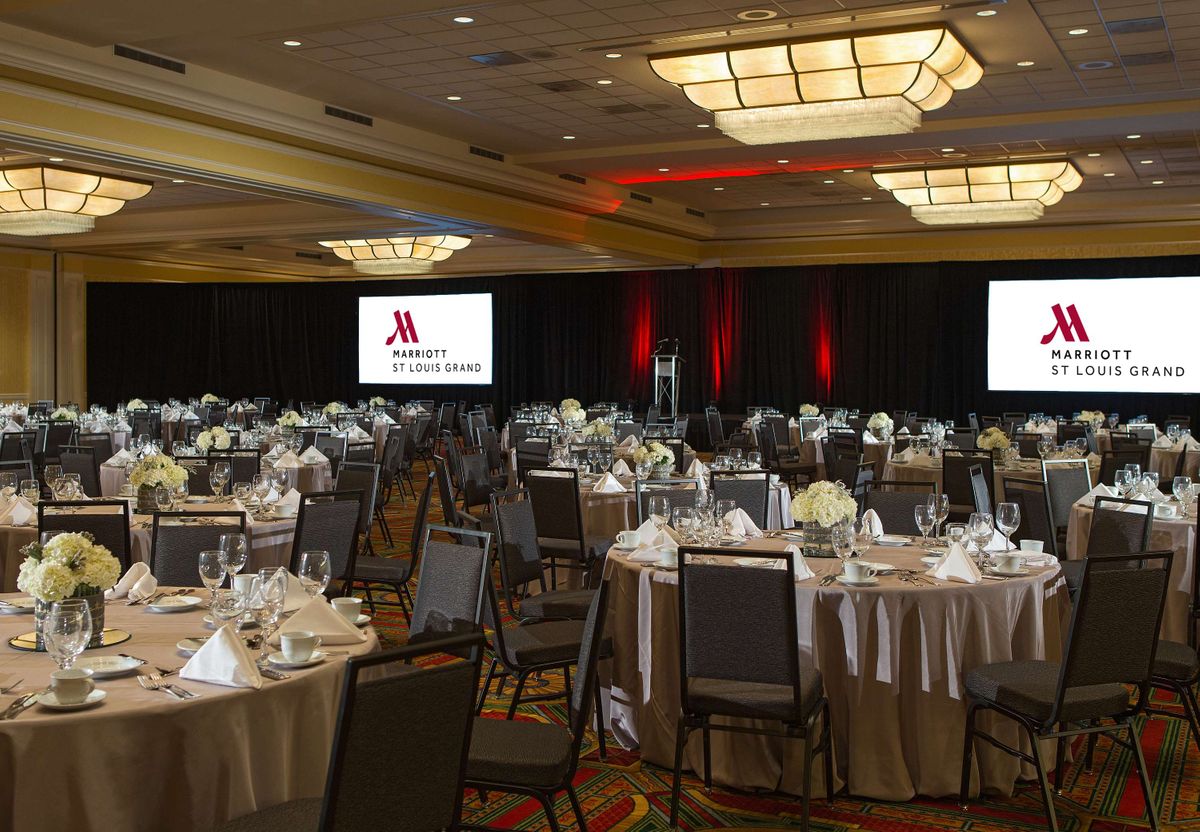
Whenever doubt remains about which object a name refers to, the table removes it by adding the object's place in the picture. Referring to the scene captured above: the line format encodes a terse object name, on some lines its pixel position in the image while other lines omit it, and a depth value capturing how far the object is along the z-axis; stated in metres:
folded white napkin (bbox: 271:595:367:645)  3.28
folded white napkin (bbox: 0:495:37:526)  5.71
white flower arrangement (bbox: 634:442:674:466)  7.83
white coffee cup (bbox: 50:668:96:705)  2.68
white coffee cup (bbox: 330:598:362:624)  3.55
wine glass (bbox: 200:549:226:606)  3.39
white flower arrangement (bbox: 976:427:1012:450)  9.55
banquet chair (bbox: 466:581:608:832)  3.16
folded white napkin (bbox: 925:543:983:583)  4.23
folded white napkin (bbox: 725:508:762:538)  5.11
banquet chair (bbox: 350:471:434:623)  6.16
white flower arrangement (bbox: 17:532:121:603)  3.07
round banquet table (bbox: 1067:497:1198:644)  5.88
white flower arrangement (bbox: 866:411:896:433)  12.75
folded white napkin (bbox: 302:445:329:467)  9.20
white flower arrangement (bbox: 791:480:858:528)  4.56
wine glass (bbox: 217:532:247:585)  3.40
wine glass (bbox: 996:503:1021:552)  4.86
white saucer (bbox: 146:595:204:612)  3.71
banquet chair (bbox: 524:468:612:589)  6.61
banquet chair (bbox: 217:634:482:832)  2.32
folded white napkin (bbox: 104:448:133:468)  8.72
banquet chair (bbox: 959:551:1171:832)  3.68
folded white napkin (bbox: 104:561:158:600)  3.85
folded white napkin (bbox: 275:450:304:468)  9.03
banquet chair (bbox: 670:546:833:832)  3.72
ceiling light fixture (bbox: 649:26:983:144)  8.42
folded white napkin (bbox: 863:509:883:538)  5.11
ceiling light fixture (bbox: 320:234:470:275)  18.27
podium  19.41
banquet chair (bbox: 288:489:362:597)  5.37
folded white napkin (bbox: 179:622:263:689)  2.86
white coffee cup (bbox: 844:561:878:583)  4.18
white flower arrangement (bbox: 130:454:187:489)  5.99
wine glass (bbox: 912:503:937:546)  4.83
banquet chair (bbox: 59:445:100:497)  8.20
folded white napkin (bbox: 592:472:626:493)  7.36
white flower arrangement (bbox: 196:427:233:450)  9.08
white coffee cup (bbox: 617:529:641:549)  4.92
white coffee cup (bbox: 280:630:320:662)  3.05
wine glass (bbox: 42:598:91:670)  2.71
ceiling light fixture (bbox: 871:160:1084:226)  12.71
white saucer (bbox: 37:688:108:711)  2.65
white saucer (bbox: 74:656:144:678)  2.91
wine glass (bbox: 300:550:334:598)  3.43
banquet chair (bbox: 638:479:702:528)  5.73
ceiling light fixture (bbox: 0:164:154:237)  12.59
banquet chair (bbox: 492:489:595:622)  5.17
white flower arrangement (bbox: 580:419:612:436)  10.20
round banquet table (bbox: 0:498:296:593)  5.54
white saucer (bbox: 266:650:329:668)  3.03
